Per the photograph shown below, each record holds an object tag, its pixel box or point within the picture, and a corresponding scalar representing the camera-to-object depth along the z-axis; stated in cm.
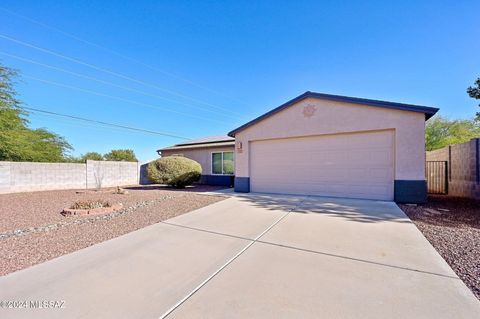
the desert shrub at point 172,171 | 1195
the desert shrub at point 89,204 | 645
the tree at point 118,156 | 3234
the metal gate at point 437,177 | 1009
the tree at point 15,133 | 1343
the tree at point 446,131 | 2216
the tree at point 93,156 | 2891
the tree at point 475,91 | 720
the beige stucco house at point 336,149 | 723
